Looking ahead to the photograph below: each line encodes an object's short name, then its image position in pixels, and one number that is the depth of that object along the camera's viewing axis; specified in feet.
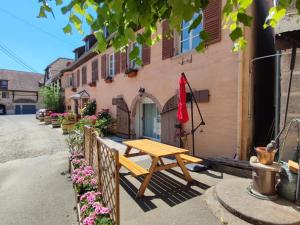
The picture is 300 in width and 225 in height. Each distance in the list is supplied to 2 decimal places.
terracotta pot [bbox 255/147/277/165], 10.64
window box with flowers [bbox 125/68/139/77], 30.55
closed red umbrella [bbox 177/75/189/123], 18.43
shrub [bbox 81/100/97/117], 45.14
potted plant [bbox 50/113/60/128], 54.89
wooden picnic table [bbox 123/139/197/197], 12.69
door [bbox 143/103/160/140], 29.68
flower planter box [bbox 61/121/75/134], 44.46
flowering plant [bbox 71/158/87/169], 17.28
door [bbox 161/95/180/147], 23.21
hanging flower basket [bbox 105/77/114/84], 37.26
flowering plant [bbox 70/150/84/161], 19.44
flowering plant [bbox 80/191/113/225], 9.04
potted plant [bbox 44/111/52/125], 63.44
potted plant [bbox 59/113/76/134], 44.65
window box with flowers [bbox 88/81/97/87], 44.57
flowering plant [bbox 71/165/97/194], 12.99
